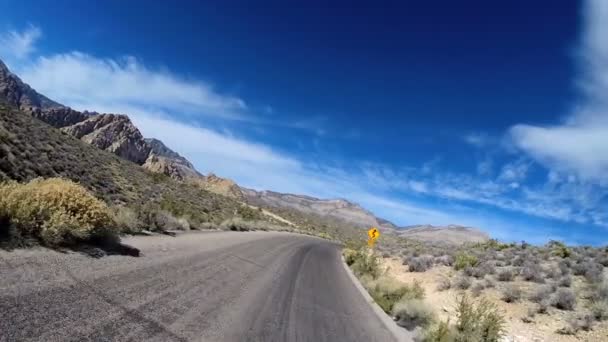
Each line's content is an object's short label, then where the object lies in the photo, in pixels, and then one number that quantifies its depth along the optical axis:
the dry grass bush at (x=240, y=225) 31.54
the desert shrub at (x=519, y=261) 19.70
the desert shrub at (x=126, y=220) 12.94
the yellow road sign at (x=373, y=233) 31.85
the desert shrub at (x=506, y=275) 17.00
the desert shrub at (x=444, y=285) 17.62
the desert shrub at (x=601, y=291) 12.42
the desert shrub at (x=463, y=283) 16.91
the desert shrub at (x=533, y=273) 16.07
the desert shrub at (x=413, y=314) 11.84
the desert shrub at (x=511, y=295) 14.21
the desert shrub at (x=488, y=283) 16.39
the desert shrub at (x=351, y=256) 29.57
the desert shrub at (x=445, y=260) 23.77
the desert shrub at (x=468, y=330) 9.40
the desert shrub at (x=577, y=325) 10.75
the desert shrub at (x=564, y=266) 16.36
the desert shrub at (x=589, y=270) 14.77
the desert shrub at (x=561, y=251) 21.20
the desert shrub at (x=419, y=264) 23.69
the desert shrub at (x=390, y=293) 14.02
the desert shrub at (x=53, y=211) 7.95
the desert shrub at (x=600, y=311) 11.07
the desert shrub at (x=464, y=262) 20.80
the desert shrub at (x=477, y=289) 15.61
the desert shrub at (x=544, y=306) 12.60
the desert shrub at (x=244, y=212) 53.42
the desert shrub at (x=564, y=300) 12.45
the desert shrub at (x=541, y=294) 13.36
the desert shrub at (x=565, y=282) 14.69
